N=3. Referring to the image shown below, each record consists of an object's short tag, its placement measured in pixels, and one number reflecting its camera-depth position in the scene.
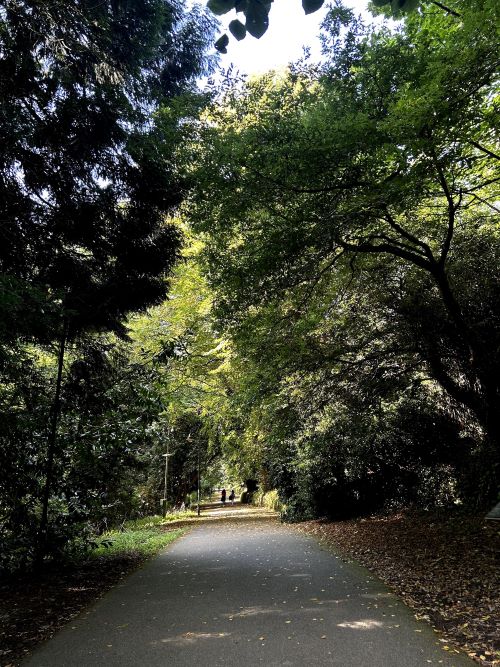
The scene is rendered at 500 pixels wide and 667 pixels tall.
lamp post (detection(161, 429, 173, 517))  22.64
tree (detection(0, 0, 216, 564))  6.57
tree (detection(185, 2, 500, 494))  6.15
